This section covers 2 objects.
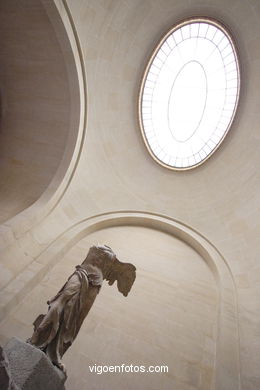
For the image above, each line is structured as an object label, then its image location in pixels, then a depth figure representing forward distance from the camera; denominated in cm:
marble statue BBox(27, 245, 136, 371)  286
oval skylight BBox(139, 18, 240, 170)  762
